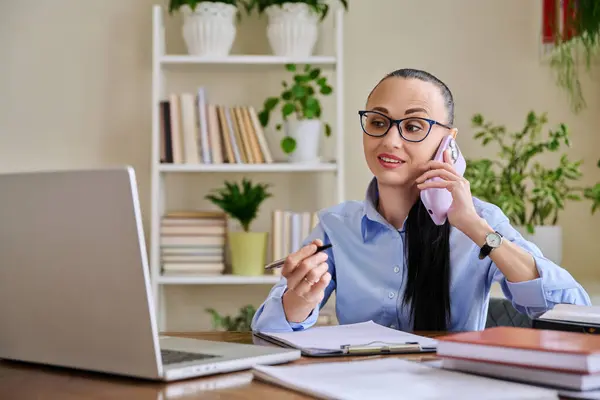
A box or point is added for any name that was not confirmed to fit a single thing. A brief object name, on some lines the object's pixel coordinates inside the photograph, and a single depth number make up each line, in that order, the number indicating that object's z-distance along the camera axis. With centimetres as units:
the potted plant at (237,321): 311
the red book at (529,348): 92
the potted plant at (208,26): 311
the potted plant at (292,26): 312
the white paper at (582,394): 91
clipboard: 126
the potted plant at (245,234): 311
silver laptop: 95
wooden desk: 97
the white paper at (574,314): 125
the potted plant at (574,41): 293
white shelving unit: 309
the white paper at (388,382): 91
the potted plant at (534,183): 298
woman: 162
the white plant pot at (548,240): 301
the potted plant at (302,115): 310
